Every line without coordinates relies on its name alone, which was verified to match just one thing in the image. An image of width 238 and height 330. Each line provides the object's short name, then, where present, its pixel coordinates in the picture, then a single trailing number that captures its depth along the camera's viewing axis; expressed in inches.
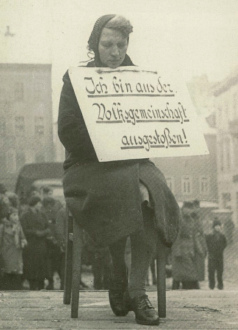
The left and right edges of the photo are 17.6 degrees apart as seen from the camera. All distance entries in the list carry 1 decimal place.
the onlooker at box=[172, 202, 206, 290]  332.2
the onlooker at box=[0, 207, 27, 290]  302.7
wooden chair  140.3
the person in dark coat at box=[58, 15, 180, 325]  136.3
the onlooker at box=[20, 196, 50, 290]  320.5
